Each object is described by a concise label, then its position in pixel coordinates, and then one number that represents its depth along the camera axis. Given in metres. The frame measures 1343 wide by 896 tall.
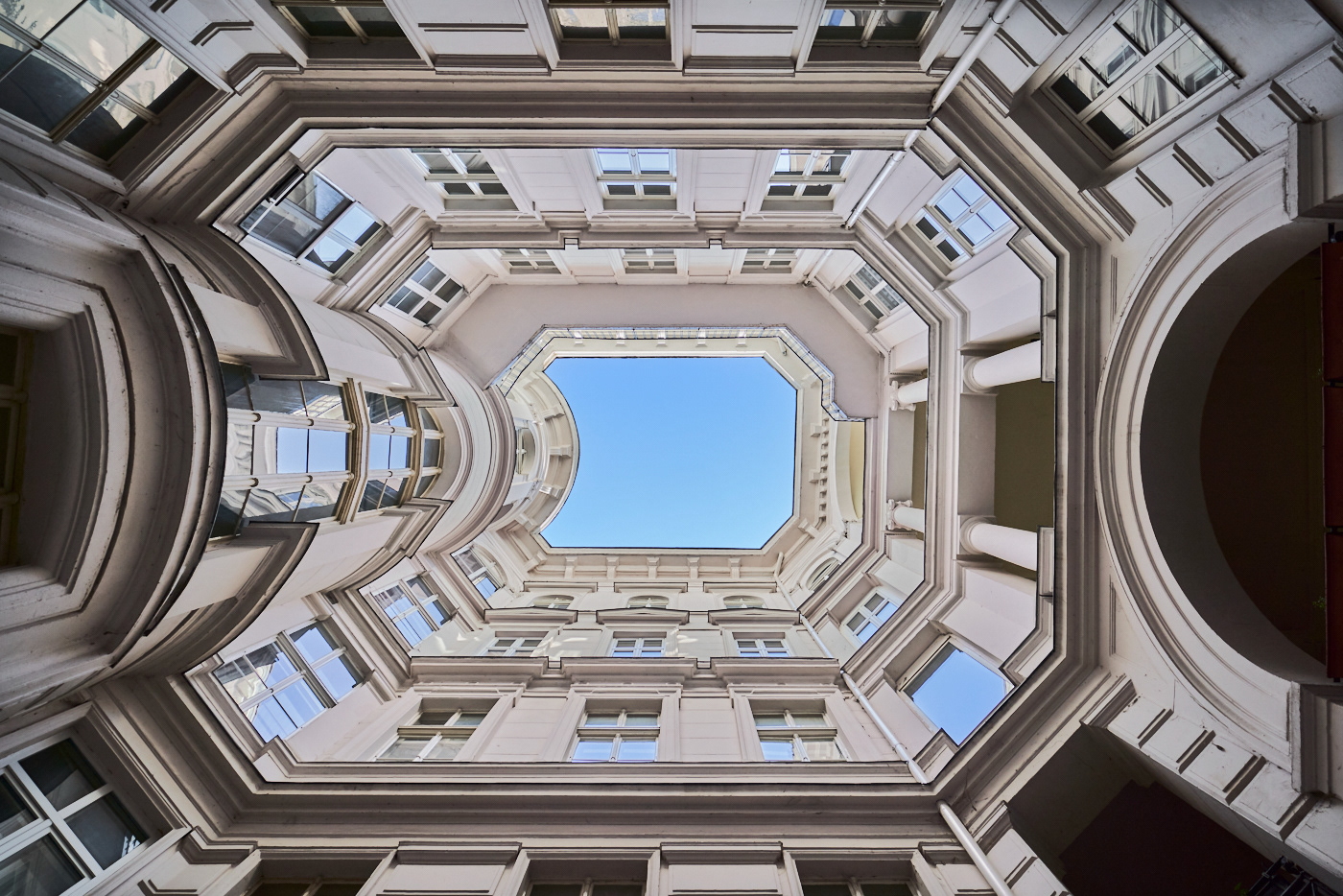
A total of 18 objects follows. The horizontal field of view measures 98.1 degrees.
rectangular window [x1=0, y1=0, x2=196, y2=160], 7.51
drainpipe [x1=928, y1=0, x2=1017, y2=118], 8.42
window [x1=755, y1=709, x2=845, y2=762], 13.48
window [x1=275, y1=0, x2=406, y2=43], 9.33
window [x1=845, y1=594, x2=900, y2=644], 19.52
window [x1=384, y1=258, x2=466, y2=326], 18.41
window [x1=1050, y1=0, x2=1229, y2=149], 7.46
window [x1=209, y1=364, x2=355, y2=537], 9.03
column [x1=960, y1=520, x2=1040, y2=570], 12.84
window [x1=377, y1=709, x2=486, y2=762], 13.78
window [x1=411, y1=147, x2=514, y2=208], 14.93
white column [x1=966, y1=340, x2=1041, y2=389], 13.01
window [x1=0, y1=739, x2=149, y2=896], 7.72
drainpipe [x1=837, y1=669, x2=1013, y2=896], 8.78
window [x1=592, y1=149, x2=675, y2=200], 15.42
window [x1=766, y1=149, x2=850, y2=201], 15.55
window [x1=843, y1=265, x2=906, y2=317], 19.27
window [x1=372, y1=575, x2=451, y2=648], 18.42
